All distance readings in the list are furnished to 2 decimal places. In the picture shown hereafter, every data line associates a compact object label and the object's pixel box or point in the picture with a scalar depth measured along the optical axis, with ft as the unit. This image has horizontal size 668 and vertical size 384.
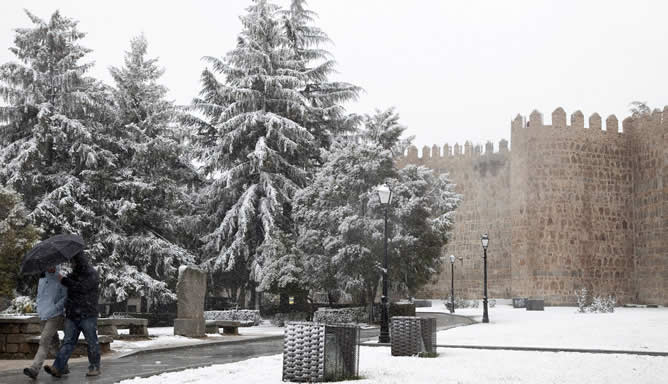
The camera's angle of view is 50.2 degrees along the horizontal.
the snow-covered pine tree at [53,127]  83.41
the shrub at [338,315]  70.18
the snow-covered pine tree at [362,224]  74.49
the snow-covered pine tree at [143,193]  85.71
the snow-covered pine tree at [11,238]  67.72
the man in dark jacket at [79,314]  27.30
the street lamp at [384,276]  50.01
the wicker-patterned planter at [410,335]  36.52
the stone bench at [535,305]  106.11
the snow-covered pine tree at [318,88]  103.81
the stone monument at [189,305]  52.90
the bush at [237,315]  77.41
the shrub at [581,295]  115.42
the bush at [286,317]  78.74
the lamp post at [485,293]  77.46
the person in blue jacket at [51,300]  27.63
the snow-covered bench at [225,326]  57.36
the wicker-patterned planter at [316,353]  26.22
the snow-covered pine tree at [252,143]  91.81
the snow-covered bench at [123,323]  43.78
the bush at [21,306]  43.58
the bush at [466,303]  125.08
